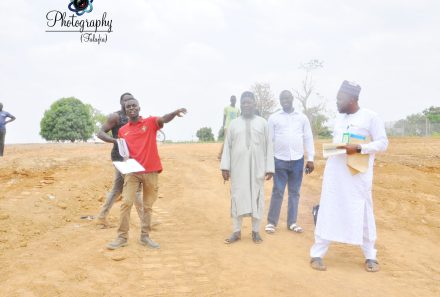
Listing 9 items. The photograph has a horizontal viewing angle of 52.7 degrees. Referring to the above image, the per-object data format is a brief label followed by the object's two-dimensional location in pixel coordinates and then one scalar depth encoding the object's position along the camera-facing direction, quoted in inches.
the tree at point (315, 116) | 1467.8
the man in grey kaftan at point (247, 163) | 218.8
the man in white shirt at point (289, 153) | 242.1
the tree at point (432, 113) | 1494.8
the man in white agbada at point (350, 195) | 180.5
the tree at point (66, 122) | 1594.5
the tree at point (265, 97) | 1732.3
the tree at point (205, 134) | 1623.8
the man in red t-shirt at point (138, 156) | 205.5
